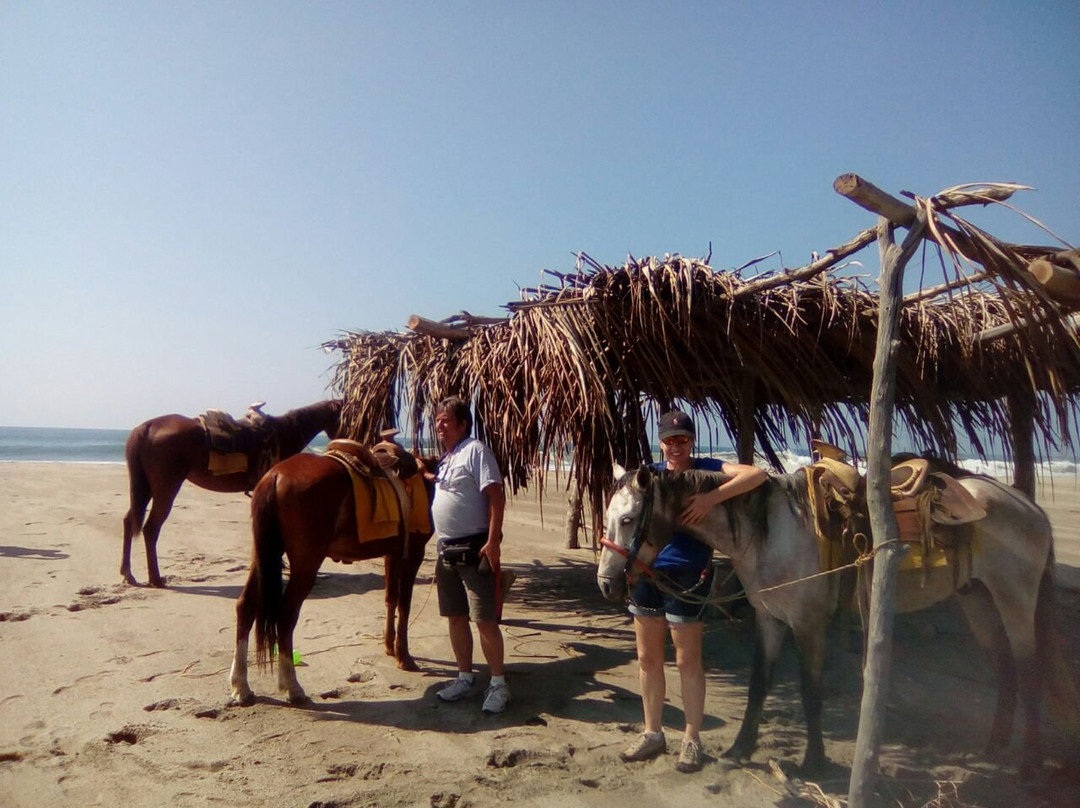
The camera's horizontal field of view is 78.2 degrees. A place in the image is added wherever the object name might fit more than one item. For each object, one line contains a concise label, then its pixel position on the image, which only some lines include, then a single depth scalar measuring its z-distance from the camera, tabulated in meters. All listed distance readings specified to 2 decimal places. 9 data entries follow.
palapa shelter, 4.32
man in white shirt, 3.54
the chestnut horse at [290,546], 3.65
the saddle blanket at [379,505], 4.08
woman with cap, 2.96
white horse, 2.95
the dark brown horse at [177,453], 6.54
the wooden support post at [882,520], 2.36
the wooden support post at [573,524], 8.59
